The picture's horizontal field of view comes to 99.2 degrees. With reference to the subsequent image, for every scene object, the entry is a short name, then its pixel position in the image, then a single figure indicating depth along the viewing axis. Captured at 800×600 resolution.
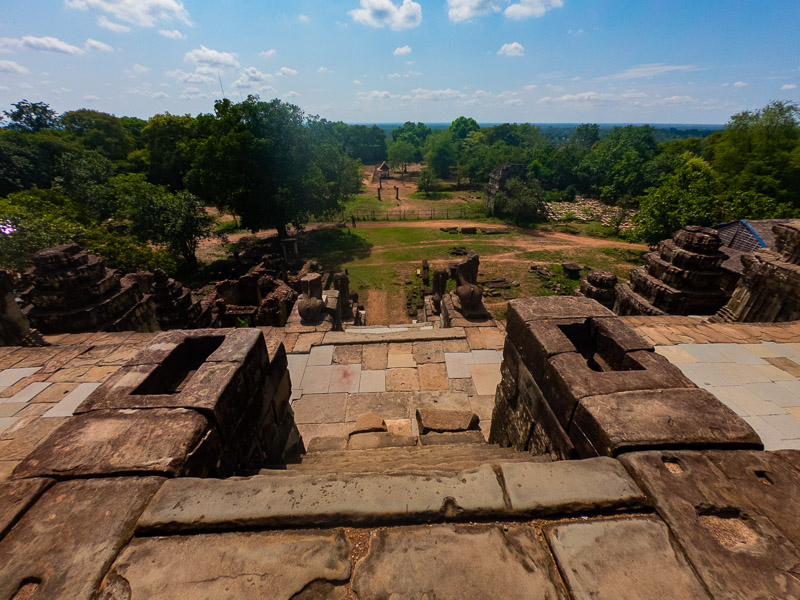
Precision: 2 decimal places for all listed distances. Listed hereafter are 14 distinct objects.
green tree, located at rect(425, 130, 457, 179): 48.81
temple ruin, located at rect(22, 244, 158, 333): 7.21
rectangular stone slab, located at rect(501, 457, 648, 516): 1.90
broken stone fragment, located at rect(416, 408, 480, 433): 4.18
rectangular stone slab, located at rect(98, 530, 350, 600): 1.56
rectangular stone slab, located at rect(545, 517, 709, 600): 1.53
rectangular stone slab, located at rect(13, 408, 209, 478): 2.11
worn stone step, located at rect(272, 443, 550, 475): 2.62
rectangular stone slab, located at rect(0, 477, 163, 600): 1.58
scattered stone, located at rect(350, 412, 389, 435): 4.27
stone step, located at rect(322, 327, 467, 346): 6.84
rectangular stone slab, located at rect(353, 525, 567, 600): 1.55
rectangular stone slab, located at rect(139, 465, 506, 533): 1.86
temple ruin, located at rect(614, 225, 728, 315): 7.16
